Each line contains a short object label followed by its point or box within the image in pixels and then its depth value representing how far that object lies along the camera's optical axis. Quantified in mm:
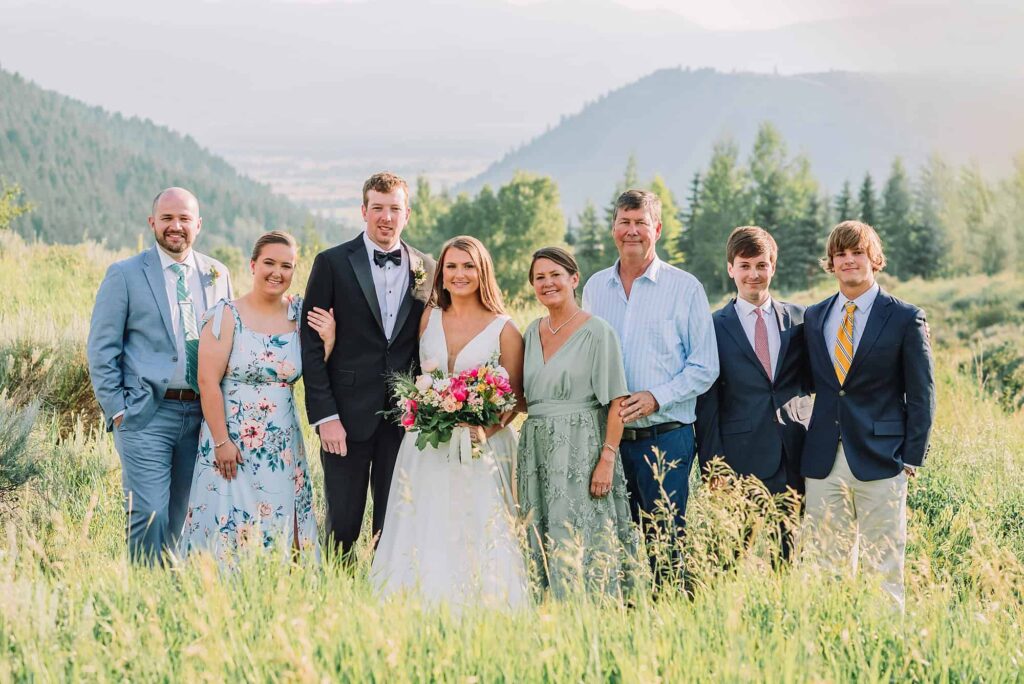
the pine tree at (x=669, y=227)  75375
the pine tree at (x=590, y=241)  73812
